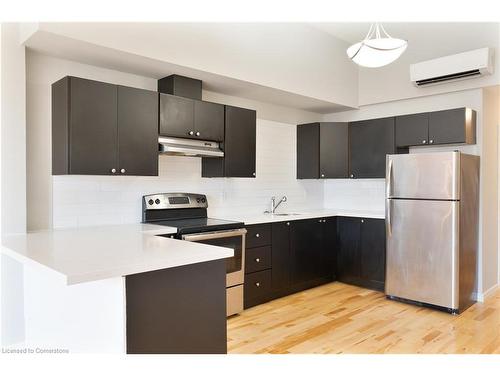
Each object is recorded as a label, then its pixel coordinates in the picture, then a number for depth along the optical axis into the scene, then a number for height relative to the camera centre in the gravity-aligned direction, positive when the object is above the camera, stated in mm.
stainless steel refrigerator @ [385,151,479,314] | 3830 -477
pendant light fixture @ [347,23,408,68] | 2836 +943
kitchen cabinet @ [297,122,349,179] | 5148 +400
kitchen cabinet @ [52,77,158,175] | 2951 +413
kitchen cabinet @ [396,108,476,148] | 4223 +585
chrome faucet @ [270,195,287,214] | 4953 -277
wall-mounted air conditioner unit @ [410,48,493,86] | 4070 +1209
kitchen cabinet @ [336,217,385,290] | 4551 -835
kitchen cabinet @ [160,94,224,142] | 3482 +577
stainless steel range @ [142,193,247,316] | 3555 -418
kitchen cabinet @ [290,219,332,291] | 4465 -847
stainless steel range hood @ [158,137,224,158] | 3498 +313
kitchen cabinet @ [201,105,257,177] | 4020 +342
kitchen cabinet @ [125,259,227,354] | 1806 -631
